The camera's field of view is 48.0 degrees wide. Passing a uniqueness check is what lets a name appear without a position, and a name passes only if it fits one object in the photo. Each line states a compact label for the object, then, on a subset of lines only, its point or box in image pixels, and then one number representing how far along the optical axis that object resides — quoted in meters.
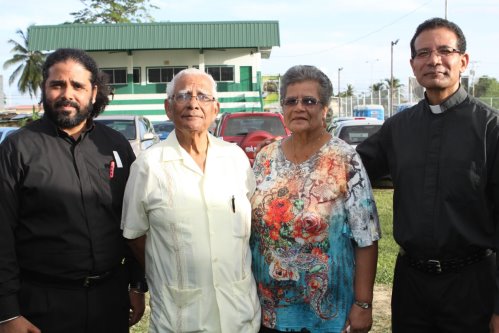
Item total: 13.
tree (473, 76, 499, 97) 53.19
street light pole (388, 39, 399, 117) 39.22
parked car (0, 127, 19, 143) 10.80
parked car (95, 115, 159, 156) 12.12
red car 13.01
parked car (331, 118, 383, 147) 14.69
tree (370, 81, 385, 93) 87.41
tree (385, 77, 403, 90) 86.57
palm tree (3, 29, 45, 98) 59.50
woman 3.13
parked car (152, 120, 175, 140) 22.07
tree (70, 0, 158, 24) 42.22
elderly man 3.02
